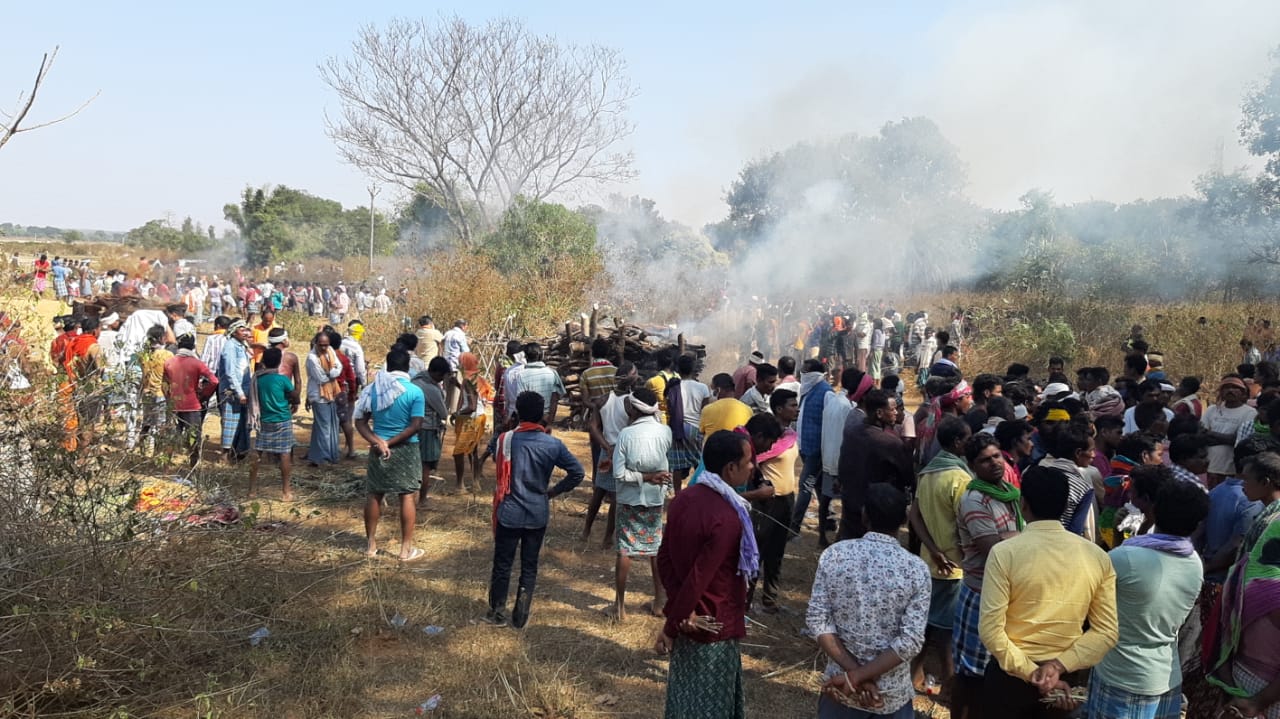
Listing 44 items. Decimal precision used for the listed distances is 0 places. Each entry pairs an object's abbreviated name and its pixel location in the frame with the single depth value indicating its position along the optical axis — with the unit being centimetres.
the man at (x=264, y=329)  1023
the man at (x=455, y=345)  1114
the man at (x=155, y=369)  723
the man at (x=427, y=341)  1162
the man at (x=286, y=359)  826
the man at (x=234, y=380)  885
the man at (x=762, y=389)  717
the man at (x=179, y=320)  1025
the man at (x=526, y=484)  520
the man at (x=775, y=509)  555
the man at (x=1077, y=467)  425
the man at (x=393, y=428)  643
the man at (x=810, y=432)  723
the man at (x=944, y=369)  780
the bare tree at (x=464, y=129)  2759
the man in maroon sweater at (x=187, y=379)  808
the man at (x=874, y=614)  298
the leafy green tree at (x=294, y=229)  4391
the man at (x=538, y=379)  767
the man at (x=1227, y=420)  618
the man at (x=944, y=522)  440
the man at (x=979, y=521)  386
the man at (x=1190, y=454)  444
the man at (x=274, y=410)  783
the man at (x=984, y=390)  643
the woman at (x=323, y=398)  884
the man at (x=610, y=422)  671
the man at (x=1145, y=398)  618
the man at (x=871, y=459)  527
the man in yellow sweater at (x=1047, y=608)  299
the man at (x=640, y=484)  544
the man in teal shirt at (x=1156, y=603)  316
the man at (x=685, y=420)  716
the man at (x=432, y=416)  751
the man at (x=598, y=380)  800
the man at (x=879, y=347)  1733
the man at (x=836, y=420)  672
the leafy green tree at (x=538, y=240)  2114
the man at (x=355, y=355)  962
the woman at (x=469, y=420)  855
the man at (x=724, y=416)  620
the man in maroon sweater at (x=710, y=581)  348
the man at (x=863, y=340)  1731
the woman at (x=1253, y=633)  315
